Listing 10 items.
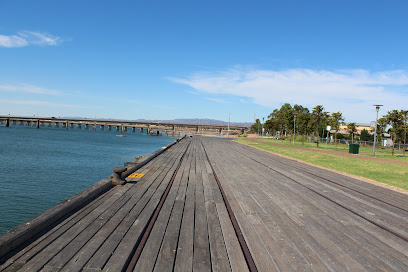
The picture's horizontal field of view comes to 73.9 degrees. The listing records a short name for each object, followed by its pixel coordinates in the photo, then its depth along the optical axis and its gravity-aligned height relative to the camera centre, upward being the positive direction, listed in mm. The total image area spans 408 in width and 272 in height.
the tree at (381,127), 52069 +1967
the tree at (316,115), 44844 +3092
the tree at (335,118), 56806 +3428
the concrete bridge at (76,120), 164375 +1806
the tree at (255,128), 139825 +1290
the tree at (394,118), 32969 +2237
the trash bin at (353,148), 29094 -1470
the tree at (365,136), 69062 -374
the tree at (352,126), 64938 +2054
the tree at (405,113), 32375 +2840
